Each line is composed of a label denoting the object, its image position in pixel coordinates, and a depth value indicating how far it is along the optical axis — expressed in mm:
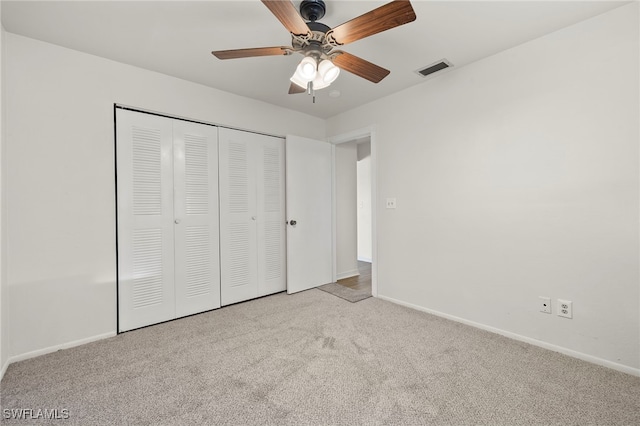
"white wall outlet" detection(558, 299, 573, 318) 2029
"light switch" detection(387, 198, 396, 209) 3166
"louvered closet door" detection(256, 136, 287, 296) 3377
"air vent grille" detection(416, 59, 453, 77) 2475
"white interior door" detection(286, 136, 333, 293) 3500
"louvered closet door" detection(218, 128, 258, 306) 3070
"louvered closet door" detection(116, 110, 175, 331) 2461
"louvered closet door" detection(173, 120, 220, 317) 2768
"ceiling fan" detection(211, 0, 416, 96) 1369
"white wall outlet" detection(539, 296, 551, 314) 2121
